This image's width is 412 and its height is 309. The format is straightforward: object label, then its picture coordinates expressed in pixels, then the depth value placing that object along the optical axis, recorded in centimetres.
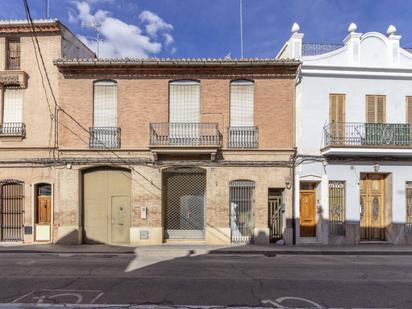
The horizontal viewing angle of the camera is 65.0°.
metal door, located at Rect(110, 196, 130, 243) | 1449
